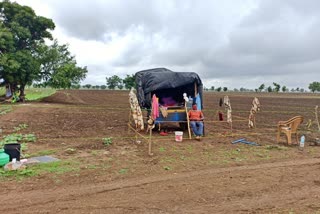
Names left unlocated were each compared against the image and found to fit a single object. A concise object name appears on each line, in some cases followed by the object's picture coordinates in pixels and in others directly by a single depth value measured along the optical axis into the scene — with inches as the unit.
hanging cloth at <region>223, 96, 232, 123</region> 463.3
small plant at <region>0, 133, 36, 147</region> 360.5
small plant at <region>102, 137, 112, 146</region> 365.1
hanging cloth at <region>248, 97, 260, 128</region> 431.7
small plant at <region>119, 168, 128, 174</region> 248.2
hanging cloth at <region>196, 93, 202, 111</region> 470.2
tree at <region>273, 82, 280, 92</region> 4489.4
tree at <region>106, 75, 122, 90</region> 4971.2
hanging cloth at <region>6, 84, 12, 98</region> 1034.1
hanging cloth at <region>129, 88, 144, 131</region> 418.6
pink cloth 417.1
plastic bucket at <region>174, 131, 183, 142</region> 399.8
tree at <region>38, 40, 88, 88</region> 1043.9
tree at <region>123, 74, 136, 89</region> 3895.7
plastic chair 396.2
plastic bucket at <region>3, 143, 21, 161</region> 259.0
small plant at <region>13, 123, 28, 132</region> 457.6
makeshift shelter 462.6
